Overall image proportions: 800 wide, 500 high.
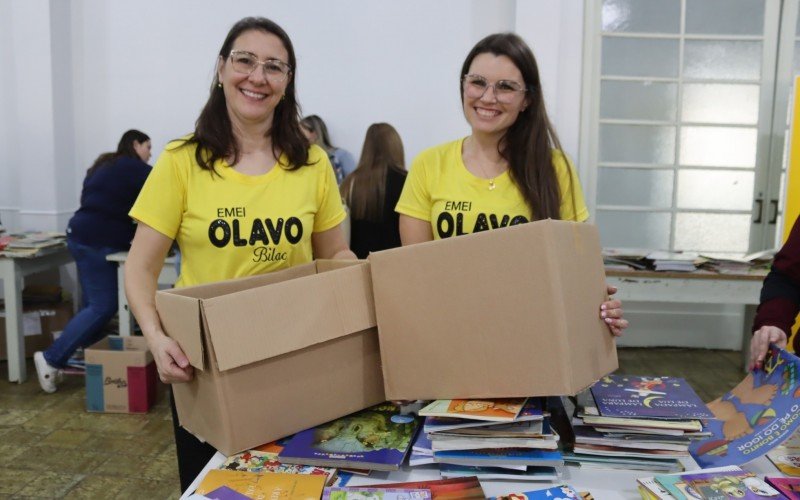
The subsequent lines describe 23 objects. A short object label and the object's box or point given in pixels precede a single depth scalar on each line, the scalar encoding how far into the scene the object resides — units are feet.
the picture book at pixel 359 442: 3.20
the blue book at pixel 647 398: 3.39
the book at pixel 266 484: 2.96
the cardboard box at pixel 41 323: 12.05
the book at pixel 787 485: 2.95
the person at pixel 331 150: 13.99
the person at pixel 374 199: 9.83
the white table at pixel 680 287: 10.84
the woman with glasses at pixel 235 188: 4.21
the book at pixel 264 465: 3.20
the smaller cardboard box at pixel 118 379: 9.64
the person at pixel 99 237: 10.78
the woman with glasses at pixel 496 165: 4.93
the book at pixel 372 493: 2.93
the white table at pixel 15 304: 10.73
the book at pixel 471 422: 3.14
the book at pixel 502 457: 3.15
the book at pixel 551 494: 2.92
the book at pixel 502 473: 3.20
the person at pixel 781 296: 4.19
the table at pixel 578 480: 3.14
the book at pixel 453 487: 2.97
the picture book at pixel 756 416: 3.30
